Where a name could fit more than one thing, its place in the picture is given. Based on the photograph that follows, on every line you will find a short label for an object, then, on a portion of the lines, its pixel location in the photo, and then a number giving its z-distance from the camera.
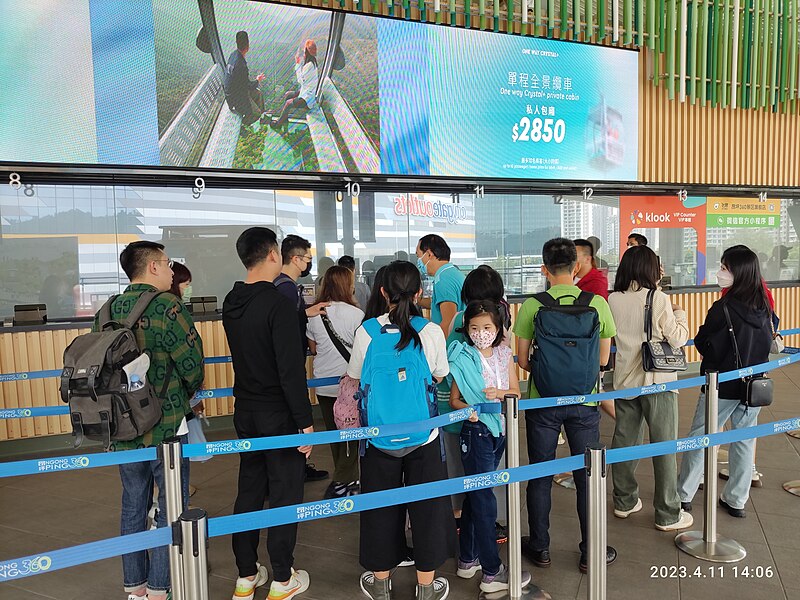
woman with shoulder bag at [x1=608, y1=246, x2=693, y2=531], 3.59
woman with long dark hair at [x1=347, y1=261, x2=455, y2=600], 2.76
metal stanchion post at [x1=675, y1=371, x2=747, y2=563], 3.31
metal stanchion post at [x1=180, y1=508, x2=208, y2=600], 1.89
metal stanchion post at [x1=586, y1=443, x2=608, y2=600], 2.42
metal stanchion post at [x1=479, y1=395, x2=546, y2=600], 2.85
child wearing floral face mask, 2.95
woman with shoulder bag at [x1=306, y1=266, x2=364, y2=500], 3.99
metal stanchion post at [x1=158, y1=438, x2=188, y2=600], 2.36
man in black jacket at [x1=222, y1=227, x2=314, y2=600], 2.85
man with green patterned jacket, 2.81
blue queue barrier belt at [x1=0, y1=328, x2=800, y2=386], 4.31
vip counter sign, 7.91
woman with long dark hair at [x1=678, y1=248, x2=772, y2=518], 3.63
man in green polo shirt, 3.16
